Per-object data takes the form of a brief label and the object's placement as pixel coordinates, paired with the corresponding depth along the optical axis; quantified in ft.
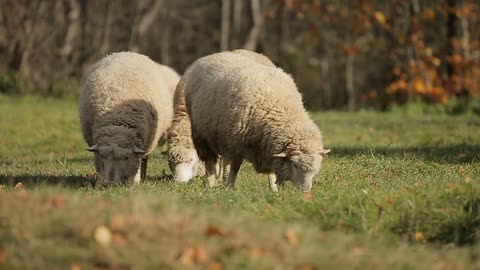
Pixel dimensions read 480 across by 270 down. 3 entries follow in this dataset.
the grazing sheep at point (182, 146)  75.72
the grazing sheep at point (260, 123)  59.31
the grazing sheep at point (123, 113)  67.87
